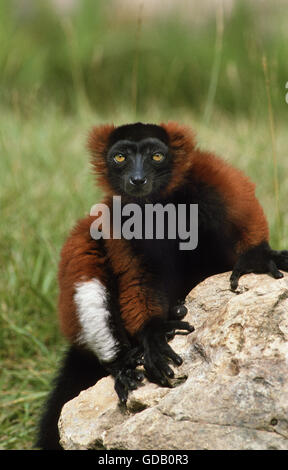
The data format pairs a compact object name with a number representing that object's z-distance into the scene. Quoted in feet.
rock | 16.15
